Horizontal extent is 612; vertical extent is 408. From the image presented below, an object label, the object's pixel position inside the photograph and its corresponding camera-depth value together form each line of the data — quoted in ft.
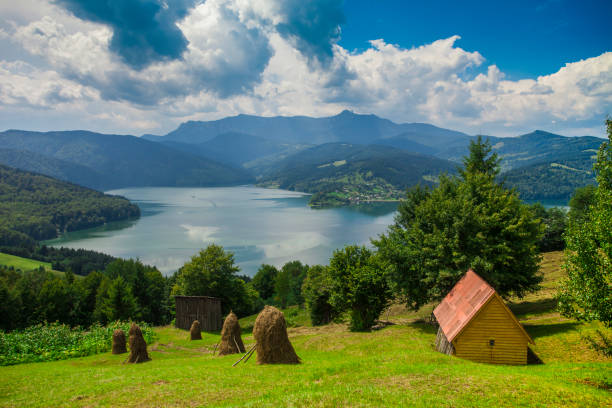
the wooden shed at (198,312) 109.40
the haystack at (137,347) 65.67
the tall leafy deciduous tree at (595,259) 38.86
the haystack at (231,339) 68.23
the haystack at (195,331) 93.86
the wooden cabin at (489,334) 51.65
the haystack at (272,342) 52.65
